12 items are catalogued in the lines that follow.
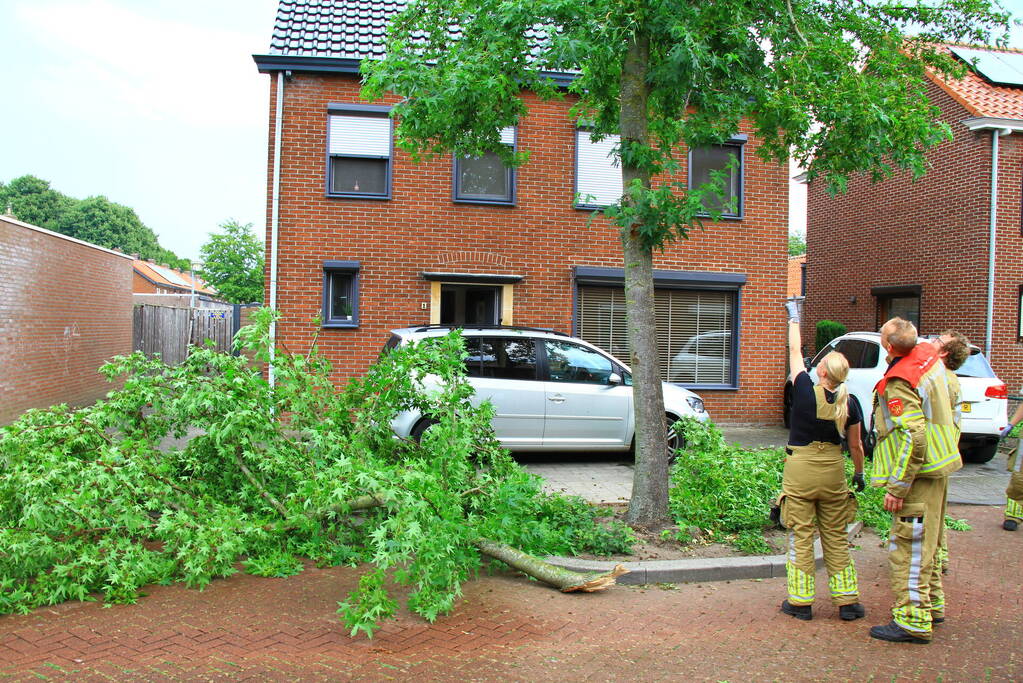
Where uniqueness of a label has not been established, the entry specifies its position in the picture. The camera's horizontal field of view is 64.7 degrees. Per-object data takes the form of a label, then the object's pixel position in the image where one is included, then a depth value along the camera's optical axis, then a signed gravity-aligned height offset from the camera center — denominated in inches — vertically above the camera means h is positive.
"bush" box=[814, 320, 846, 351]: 740.6 +25.7
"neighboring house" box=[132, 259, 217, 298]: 1923.1 +161.3
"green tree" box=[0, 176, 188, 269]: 2293.3 +374.7
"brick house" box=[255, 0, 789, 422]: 492.4 +71.2
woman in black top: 191.6 -31.1
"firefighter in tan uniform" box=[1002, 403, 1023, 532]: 291.4 -48.9
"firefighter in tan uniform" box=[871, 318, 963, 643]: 178.7 -22.9
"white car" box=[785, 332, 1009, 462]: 418.6 -17.7
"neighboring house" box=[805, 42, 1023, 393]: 624.1 +109.8
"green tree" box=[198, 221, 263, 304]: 1341.0 +140.7
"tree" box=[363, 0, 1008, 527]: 257.1 +95.9
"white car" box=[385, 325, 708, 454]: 377.4 -17.1
